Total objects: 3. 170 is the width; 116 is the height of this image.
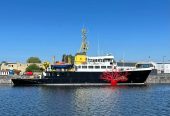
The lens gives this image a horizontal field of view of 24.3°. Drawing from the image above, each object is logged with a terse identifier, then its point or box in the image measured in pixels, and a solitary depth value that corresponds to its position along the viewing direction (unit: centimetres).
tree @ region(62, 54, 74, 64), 11356
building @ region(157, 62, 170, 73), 17150
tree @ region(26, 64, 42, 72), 17488
